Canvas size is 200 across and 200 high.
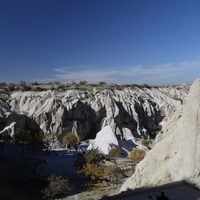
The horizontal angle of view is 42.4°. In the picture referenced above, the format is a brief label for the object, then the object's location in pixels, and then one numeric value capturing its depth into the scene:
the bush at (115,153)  42.91
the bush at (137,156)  37.24
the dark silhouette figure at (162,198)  8.83
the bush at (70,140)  51.28
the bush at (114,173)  29.28
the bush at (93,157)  33.56
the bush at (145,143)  54.69
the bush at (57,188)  21.56
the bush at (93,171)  28.37
